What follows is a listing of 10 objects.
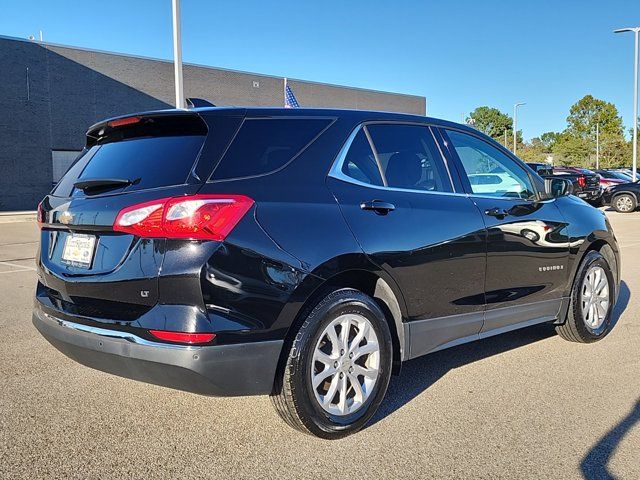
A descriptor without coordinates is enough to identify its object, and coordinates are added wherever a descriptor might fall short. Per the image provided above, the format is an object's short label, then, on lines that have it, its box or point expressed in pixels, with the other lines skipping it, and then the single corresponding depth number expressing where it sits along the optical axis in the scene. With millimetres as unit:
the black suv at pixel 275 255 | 2867
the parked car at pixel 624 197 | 22562
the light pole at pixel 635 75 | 31766
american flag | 9141
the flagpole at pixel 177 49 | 13227
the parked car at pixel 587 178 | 21950
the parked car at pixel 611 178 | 24842
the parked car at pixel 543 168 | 20772
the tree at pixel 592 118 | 68250
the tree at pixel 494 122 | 89531
